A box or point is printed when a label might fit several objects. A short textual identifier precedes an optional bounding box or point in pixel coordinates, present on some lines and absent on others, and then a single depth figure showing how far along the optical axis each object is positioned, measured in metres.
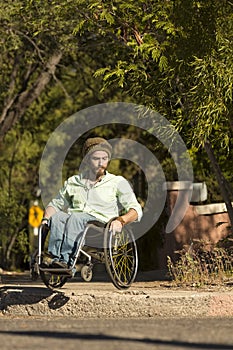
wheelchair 18.09
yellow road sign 68.81
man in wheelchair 18.18
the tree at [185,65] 21.15
